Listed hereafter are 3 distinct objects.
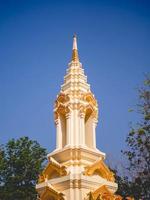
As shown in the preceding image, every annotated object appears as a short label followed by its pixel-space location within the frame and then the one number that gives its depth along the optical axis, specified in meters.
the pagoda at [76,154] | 13.29
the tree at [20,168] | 26.59
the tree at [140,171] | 15.68
